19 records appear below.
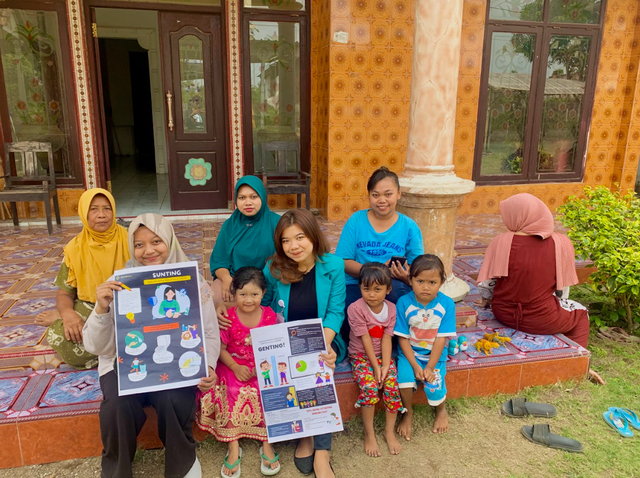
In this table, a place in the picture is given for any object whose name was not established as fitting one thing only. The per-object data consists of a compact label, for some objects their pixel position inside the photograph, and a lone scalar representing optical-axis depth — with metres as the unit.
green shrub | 3.36
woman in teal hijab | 3.04
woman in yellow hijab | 2.55
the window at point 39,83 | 5.89
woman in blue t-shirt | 2.94
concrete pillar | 3.49
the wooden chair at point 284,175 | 6.20
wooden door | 6.38
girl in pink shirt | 2.61
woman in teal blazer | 2.55
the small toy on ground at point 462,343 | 3.13
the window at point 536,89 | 6.64
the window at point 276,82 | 6.38
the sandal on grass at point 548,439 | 2.57
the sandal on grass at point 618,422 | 2.70
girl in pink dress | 2.43
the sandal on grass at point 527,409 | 2.85
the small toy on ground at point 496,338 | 3.25
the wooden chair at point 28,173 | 5.84
